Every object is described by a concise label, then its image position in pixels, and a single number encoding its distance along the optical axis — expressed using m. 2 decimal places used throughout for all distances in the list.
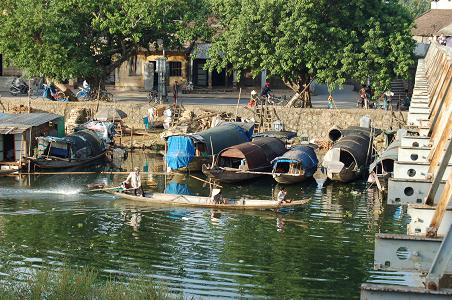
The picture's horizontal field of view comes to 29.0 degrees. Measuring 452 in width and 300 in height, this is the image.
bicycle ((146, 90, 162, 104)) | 50.97
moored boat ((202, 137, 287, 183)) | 37.53
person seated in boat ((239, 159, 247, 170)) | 38.19
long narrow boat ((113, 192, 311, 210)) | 31.88
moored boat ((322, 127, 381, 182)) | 38.28
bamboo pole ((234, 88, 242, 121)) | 47.58
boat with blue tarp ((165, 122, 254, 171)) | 39.72
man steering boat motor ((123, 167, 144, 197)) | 33.22
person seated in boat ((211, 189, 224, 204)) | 32.20
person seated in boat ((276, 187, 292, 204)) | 31.55
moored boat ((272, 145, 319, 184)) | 37.50
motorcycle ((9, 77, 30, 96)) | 54.06
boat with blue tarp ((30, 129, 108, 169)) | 40.50
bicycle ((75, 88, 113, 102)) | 51.16
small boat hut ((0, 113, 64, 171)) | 39.91
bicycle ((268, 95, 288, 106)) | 50.05
